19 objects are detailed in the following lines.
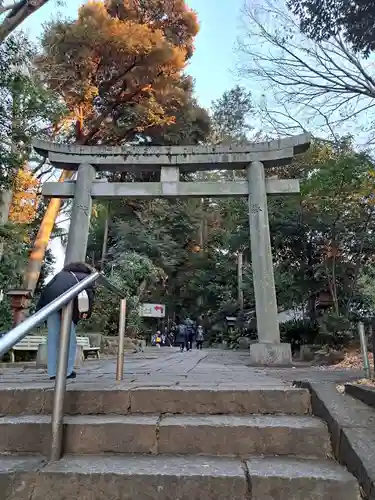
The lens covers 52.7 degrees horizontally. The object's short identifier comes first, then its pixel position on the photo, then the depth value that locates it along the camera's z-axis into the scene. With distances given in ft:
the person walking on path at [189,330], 52.45
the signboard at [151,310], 61.11
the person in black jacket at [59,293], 10.47
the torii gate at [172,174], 24.79
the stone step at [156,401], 8.01
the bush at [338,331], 30.73
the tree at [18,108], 27.55
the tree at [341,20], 23.73
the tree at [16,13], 23.43
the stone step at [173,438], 6.95
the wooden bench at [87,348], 30.86
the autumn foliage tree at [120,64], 49.21
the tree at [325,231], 30.57
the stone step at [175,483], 5.70
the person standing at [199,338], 62.80
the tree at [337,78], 28.07
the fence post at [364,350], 12.12
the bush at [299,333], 38.42
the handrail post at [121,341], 10.47
